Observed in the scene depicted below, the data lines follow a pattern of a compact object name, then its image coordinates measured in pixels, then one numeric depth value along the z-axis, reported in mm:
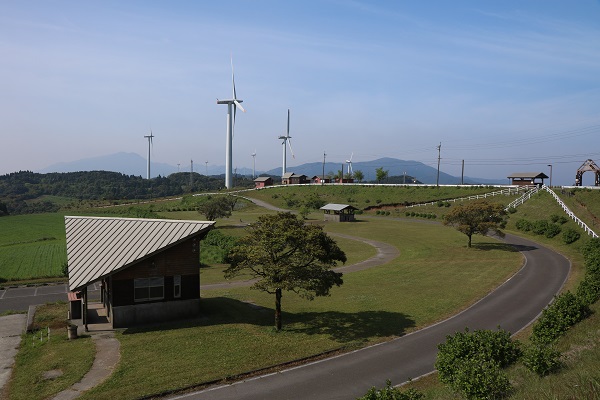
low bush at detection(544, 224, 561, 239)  60988
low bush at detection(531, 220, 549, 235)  63603
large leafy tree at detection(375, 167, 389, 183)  165150
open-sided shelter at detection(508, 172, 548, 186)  102188
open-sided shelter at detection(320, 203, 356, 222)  89656
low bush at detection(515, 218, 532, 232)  68312
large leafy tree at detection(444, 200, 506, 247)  54156
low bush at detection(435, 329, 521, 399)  12789
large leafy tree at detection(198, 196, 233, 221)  78438
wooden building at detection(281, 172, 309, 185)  169750
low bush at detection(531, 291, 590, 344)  19688
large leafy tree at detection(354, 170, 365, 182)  176250
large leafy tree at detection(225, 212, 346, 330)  24969
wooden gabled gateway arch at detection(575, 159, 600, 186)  94388
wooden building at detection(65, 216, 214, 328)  27031
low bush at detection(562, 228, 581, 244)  55141
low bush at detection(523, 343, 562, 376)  14047
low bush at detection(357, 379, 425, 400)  11477
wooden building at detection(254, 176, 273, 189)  170762
